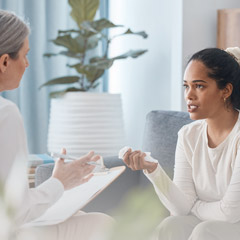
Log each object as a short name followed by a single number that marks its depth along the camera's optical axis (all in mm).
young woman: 5043
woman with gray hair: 4350
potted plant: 6412
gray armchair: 5505
